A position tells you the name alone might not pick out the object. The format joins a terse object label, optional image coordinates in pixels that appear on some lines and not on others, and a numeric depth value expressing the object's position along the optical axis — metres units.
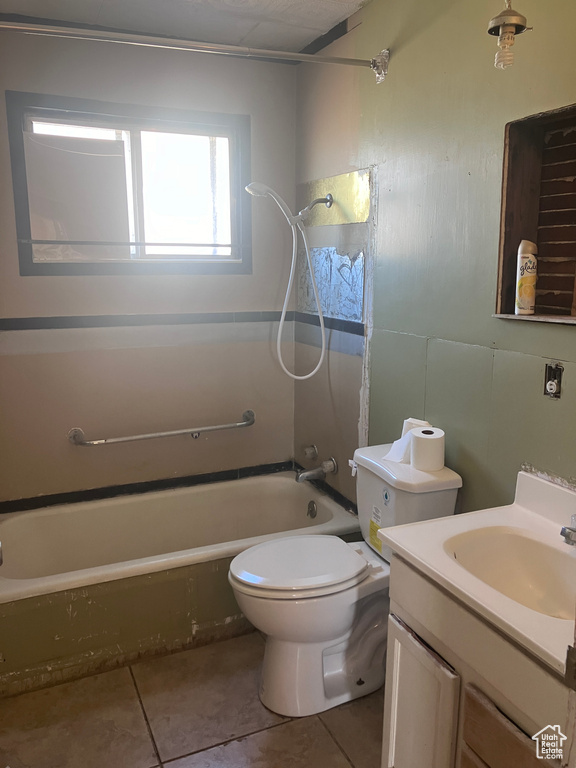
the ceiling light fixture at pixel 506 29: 1.27
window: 2.48
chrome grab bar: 2.66
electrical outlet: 1.50
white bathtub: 2.25
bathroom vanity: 1.08
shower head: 2.55
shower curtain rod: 1.80
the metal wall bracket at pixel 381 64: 2.10
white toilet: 1.85
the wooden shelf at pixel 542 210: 1.58
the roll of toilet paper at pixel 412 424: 1.99
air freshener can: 1.60
